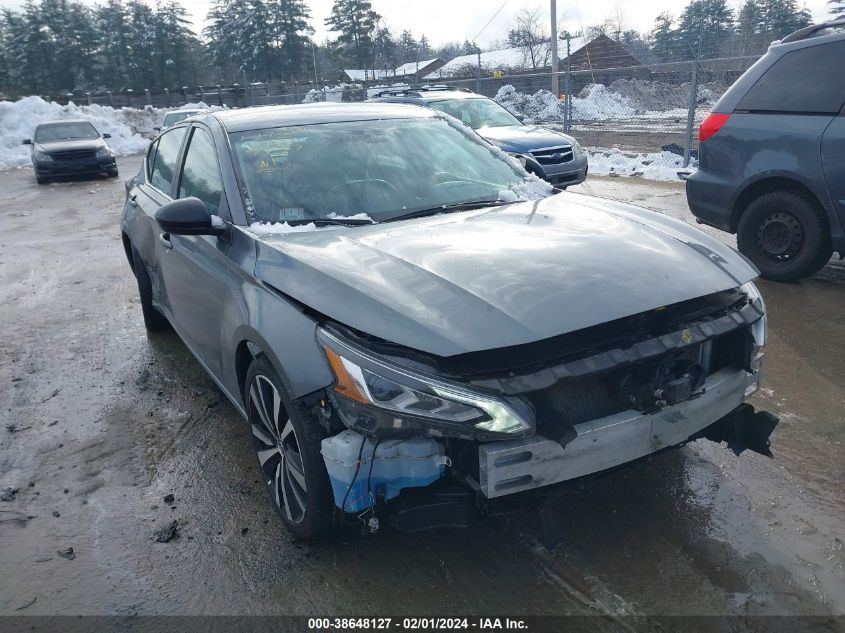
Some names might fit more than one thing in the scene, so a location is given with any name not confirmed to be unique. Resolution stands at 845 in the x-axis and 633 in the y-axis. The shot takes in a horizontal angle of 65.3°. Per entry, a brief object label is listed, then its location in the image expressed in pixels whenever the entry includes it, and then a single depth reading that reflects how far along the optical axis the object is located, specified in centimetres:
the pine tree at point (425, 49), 8498
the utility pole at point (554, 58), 2136
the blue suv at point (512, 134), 1029
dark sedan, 1616
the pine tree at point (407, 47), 7734
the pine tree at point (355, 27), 6481
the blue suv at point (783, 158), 507
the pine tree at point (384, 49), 6612
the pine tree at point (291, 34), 6284
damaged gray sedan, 219
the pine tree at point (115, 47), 5991
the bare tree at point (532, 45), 4764
